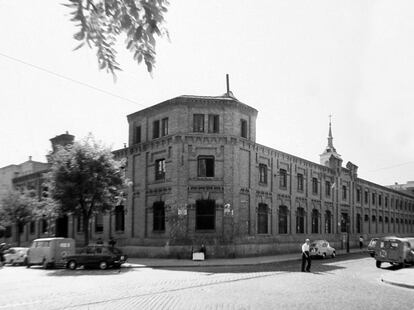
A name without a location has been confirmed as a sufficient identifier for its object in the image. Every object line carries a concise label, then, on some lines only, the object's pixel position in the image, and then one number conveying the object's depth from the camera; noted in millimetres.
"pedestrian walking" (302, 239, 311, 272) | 22900
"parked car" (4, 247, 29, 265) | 32688
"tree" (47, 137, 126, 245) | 31172
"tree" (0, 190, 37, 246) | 44125
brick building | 33719
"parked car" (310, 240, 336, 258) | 35562
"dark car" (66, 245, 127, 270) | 26422
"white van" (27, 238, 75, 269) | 29141
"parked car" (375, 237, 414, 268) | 25625
